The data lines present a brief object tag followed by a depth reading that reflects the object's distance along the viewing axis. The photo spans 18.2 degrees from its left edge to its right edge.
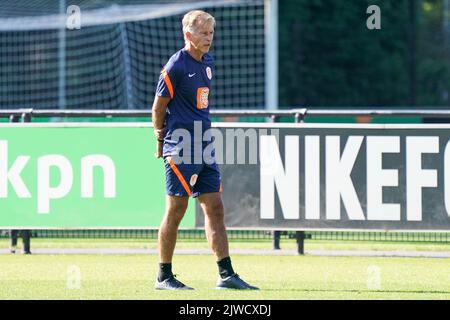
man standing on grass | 10.62
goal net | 24.25
